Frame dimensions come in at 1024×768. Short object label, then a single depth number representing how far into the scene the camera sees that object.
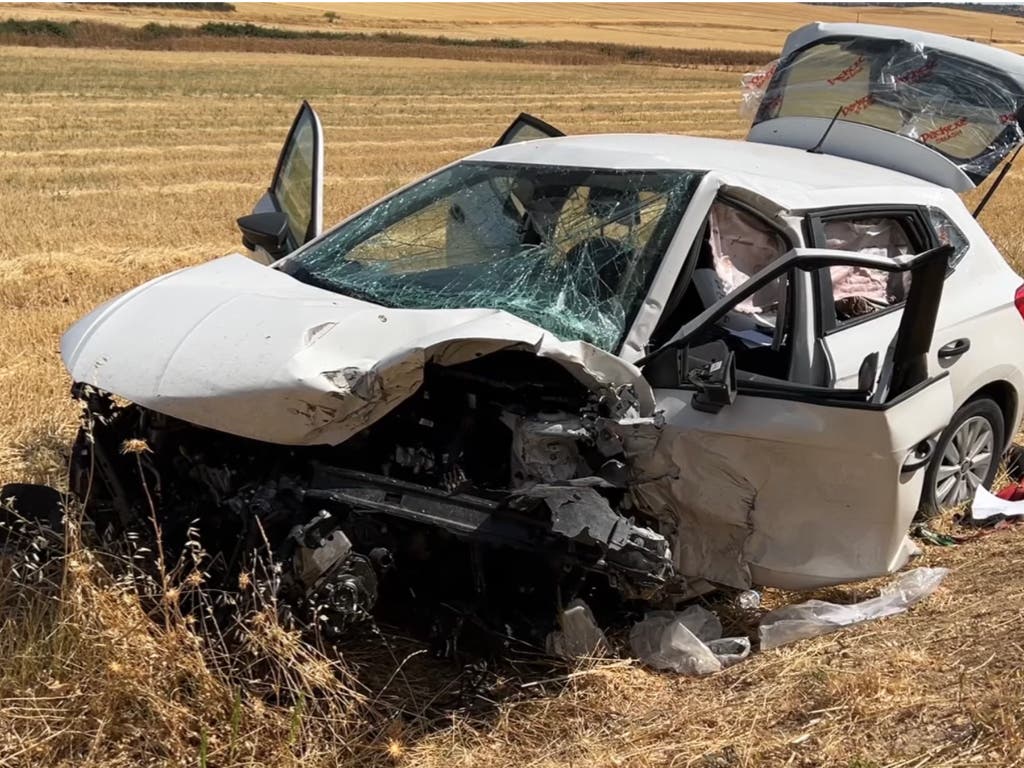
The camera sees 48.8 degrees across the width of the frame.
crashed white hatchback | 3.30
